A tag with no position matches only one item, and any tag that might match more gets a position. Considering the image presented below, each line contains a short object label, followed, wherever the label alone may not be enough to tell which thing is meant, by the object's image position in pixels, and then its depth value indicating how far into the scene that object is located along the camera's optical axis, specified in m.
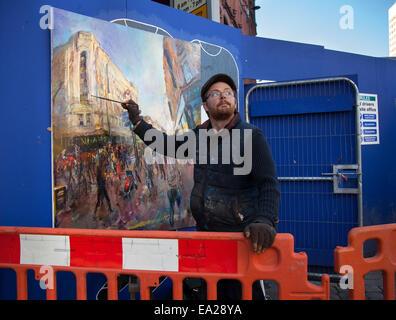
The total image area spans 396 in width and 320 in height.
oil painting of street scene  2.51
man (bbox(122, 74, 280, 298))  2.00
